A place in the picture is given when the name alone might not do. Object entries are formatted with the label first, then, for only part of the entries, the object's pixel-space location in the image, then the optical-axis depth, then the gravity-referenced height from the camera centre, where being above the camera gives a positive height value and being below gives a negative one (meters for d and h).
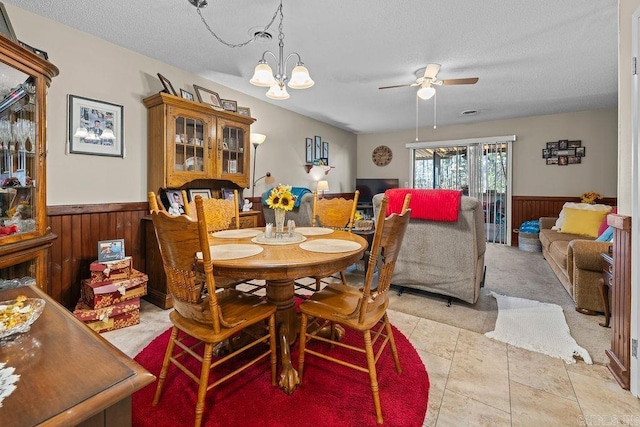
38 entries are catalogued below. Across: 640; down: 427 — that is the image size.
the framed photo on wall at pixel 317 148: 5.66 +1.19
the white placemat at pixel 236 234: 2.06 -0.16
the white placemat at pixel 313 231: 2.16 -0.15
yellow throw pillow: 3.94 -0.16
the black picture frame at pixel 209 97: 3.42 +1.34
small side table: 2.10 -0.55
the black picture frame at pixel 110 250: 2.52 -0.32
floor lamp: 4.08 +0.81
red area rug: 1.37 -0.94
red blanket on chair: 2.52 +0.07
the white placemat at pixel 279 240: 1.82 -0.18
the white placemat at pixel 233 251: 1.49 -0.21
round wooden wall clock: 6.90 +1.28
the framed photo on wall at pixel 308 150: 5.43 +1.11
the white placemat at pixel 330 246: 1.63 -0.20
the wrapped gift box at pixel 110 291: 2.29 -0.63
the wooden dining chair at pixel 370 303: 1.37 -0.49
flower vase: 1.94 -0.06
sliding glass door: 5.77 +0.76
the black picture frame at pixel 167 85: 2.89 +1.24
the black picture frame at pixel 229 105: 3.58 +1.28
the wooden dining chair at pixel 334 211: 2.74 +0.00
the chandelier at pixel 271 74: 2.07 +1.00
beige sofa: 2.43 -0.53
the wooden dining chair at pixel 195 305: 1.23 -0.44
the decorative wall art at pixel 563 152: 5.16 +1.00
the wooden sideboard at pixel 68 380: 0.49 -0.31
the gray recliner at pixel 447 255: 2.54 -0.40
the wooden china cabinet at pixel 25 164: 1.60 +0.27
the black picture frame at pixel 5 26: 1.68 +1.07
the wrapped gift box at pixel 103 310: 2.25 -0.75
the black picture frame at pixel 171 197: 3.00 +0.15
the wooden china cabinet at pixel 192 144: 2.87 +0.71
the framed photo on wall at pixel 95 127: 2.51 +0.74
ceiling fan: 3.15 +1.44
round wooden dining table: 1.38 -0.24
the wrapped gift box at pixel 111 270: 2.35 -0.47
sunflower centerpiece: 1.87 +0.08
